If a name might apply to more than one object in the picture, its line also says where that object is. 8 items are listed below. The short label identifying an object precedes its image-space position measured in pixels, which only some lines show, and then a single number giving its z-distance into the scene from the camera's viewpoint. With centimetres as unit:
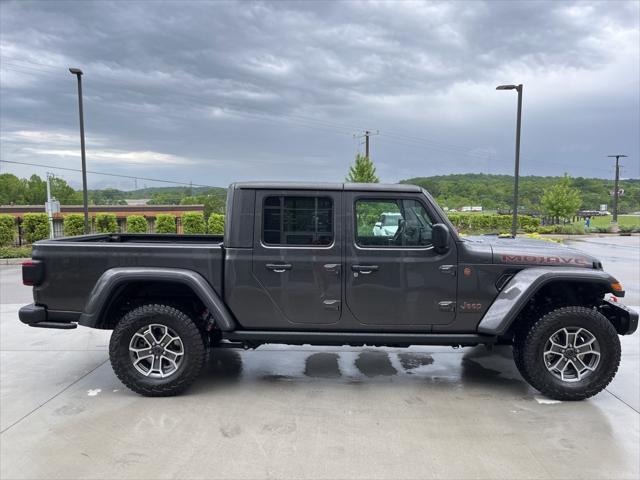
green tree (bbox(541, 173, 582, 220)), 3362
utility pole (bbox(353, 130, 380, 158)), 3066
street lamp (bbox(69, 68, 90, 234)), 1623
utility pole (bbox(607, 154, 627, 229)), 3838
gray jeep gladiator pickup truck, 403
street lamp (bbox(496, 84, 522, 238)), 1775
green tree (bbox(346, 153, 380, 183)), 2597
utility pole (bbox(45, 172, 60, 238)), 1900
